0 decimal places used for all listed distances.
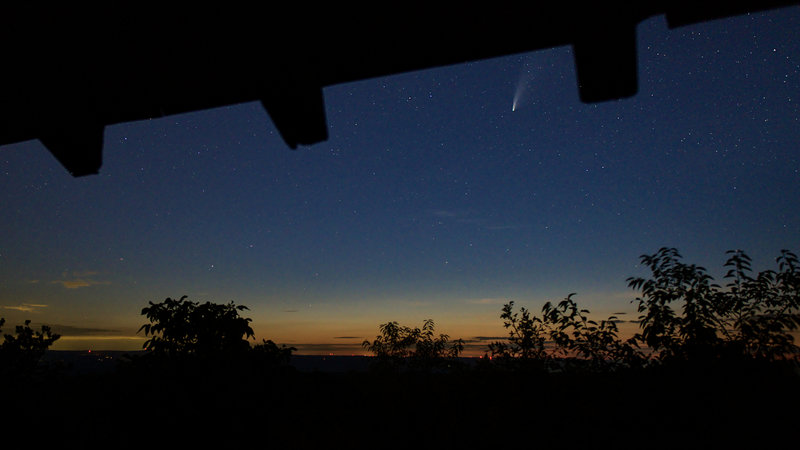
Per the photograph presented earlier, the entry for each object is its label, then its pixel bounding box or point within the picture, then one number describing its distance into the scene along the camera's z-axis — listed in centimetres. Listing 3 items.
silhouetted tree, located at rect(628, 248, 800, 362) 622
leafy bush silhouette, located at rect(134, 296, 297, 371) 838
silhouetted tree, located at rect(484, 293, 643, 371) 770
